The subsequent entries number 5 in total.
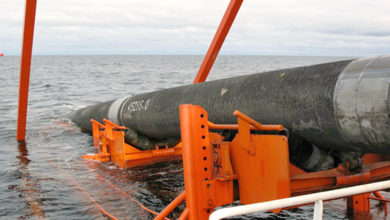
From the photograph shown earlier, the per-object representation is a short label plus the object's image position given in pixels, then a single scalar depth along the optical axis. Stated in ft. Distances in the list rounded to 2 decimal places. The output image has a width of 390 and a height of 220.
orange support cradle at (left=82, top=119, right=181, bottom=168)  24.97
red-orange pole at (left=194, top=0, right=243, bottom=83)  25.12
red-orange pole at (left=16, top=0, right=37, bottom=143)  26.71
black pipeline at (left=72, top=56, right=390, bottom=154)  9.95
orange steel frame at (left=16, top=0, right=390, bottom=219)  10.97
